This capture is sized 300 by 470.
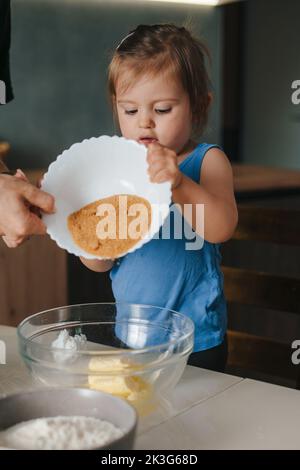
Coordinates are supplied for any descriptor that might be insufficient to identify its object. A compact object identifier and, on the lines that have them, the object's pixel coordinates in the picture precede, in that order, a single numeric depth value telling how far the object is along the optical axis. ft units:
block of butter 3.94
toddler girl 5.17
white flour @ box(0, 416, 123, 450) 3.52
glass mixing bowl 3.96
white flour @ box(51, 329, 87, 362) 4.38
